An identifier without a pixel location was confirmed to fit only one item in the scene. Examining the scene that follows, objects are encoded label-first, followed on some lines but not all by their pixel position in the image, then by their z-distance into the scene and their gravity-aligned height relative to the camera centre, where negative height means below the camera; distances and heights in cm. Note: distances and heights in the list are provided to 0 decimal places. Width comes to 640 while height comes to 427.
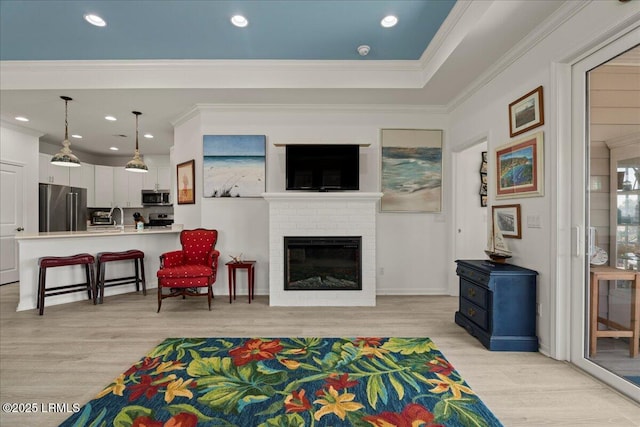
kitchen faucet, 681 -1
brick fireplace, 371 -21
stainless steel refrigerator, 547 +12
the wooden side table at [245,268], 377 -80
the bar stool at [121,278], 385 -84
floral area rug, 165 -122
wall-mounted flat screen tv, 389 +67
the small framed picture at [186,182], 434 +51
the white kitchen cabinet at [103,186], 672 +68
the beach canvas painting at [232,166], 414 +72
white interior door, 483 -4
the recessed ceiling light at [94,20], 263 +188
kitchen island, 358 -54
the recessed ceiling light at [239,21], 263 +187
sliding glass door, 190 +1
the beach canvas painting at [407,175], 418 +58
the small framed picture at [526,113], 244 +95
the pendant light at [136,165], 455 +80
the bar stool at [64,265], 340 -81
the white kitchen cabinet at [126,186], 693 +69
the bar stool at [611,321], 191 -74
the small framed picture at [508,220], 273 -7
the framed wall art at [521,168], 246 +44
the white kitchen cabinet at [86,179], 627 +81
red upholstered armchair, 341 -70
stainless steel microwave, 688 +41
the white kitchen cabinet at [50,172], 563 +89
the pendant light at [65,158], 402 +82
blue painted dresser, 246 -86
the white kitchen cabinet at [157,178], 697 +90
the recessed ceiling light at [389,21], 264 +187
